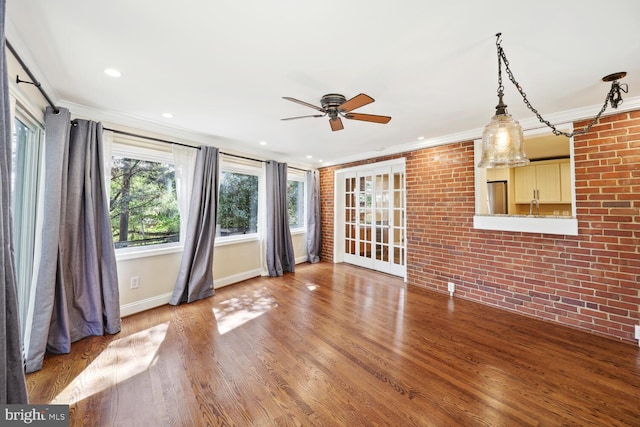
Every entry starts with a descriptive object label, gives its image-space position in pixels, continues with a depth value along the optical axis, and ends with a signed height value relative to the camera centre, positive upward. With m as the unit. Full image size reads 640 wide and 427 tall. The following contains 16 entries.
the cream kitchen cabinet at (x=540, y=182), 4.46 +0.62
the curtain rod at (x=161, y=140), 2.75 +0.97
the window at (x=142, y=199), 2.90 +0.25
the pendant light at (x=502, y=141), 1.51 +0.46
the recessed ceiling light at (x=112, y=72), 1.89 +1.13
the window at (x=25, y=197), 2.01 +0.20
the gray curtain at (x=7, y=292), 0.91 -0.27
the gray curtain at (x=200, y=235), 3.28 -0.23
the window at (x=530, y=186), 3.30 +0.53
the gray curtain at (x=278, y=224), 4.42 -0.11
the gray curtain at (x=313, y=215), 5.41 +0.06
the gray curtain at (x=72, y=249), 2.06 -0.27
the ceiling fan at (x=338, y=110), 2.15 +0.94
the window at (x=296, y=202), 5.34 +0.34
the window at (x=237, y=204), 3.99 +0.25
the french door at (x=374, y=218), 4.46 -0.01
